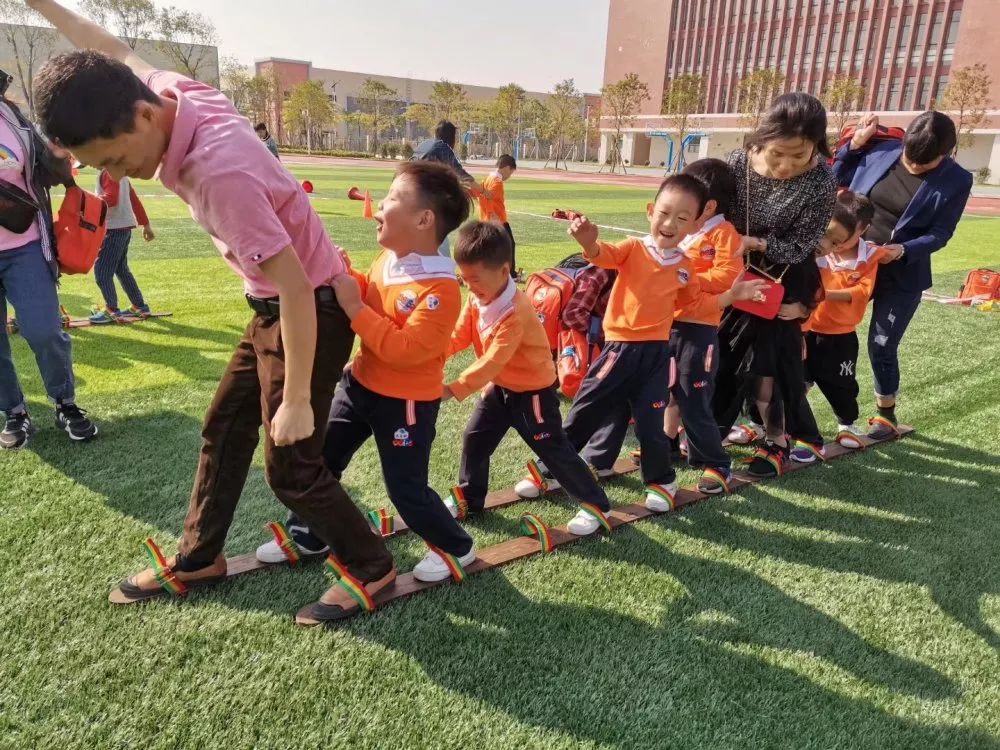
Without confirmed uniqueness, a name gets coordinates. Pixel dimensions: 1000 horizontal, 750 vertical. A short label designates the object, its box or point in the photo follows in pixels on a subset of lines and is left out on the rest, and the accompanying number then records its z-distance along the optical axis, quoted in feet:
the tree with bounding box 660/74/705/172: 189.26
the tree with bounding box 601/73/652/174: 200.44
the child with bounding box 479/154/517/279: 28.35
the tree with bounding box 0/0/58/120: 170.73
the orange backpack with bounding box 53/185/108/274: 12.61
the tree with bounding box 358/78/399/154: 230.85
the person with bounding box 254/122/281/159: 35.94
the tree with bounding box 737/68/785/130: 187.62
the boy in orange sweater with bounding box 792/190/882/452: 13.46
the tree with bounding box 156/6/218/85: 186.91
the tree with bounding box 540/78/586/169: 211.82
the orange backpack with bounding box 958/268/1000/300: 28.40
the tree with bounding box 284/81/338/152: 206.80
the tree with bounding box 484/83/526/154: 221.05
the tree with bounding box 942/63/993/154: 145.79
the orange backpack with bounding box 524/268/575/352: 15.15
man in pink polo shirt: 5.79
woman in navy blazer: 13.55
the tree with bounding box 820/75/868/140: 170.60
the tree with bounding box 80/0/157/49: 181.88
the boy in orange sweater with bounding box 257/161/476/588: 7.83
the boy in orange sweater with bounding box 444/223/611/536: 8.99
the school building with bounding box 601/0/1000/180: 176.76
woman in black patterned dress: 10.75
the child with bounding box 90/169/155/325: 20.67
